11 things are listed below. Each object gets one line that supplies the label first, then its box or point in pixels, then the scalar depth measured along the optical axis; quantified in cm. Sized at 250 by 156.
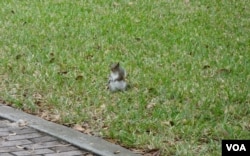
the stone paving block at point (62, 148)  840
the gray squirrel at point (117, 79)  1044
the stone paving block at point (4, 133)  888
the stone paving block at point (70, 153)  826
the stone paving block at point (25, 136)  880
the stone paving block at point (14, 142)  857
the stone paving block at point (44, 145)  848
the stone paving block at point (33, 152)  828
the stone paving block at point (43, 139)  872
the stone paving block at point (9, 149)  834
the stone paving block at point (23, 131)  901
